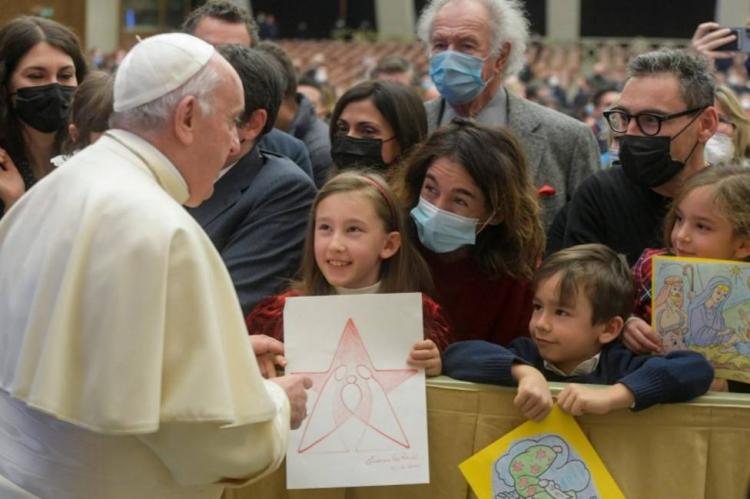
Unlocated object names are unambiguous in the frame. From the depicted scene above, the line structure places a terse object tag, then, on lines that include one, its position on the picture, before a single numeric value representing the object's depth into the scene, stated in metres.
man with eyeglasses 3.98
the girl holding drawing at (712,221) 3.45
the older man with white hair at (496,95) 4.84
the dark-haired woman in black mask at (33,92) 4.53
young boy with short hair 3.15
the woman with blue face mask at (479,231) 3.76
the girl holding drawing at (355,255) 3.49
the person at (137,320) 2.50
